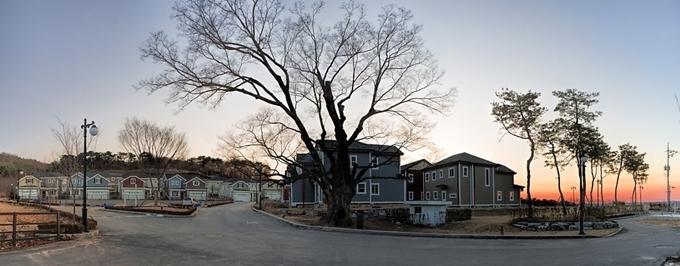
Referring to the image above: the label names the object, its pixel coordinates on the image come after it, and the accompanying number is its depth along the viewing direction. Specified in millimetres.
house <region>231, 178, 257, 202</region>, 116375
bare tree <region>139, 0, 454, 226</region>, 34031
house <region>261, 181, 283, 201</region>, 118625
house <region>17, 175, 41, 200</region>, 101938
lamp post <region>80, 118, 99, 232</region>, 23672
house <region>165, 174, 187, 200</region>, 107438
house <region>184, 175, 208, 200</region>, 108075
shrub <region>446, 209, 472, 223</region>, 44325
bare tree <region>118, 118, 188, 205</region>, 67438
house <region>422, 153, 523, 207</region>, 59344
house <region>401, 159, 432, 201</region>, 69938
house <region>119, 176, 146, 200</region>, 100862
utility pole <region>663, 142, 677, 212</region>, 54397
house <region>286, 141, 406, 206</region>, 59031
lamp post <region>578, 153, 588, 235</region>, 31219
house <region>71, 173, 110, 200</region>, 99375
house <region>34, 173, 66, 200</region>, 90438
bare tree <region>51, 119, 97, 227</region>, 39375
